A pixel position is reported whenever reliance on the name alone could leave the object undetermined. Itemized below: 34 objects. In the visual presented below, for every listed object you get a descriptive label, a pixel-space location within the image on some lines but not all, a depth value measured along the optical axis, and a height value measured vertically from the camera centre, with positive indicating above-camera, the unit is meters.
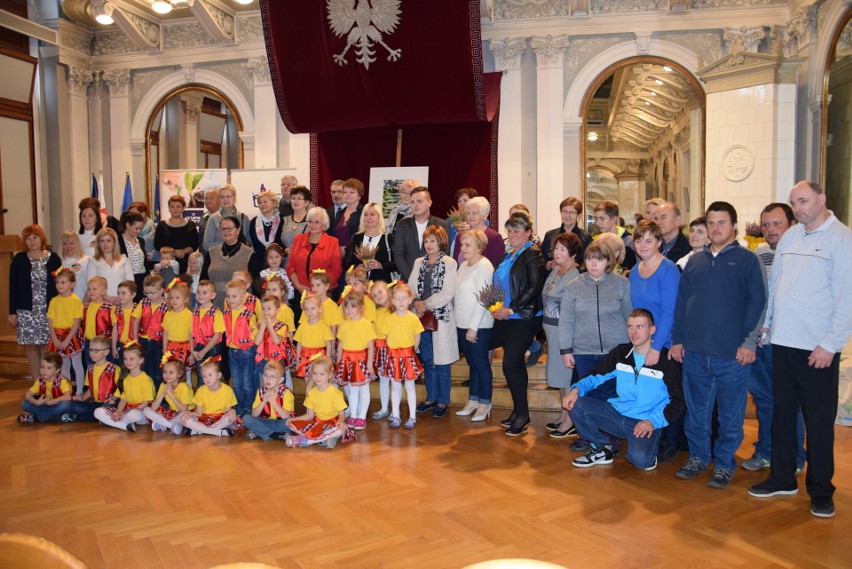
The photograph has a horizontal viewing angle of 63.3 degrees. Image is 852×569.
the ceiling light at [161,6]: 8.15 +2.90
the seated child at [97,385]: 5.46 -1.06
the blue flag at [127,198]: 10.10 +0.78
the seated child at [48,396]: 5.44 -1.14
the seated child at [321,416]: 4.68 -1.16
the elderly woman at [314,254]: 5.66 -0.03
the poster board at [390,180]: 8.34 +0.84
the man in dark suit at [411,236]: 5.57 +0.11
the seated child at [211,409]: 4.98 -1.16
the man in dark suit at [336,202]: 6.34 +0.44
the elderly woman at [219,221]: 6.38 +0.28
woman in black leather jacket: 4.87 -0.41
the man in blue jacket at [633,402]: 4.09 -0.94
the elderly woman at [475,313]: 5.09 -0.47
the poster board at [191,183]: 9.31 +0.93
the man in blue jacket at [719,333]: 3.80 -0.48
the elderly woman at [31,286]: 6.25 -0.30
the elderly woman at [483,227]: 5.26 +0.17
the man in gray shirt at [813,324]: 3.36 -0.39
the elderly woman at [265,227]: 6.25 +0.21
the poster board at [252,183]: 8.73 +0.86
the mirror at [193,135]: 12.98 +2.33
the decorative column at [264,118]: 9.97 +1.91
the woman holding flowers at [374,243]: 5.66 +0.06
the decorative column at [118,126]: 10.72 +1.96
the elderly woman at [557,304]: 4.70 -0.39
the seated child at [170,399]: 5.12 -1.10
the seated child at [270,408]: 4.84 -1.12
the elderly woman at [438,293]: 5.17 -0.33
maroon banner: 7.12 +2.03
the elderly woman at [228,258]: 5.83 -0.06
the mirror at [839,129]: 7.36 +1.28
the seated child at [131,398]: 5.21 -1.12
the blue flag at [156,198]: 10.52 +0.82
